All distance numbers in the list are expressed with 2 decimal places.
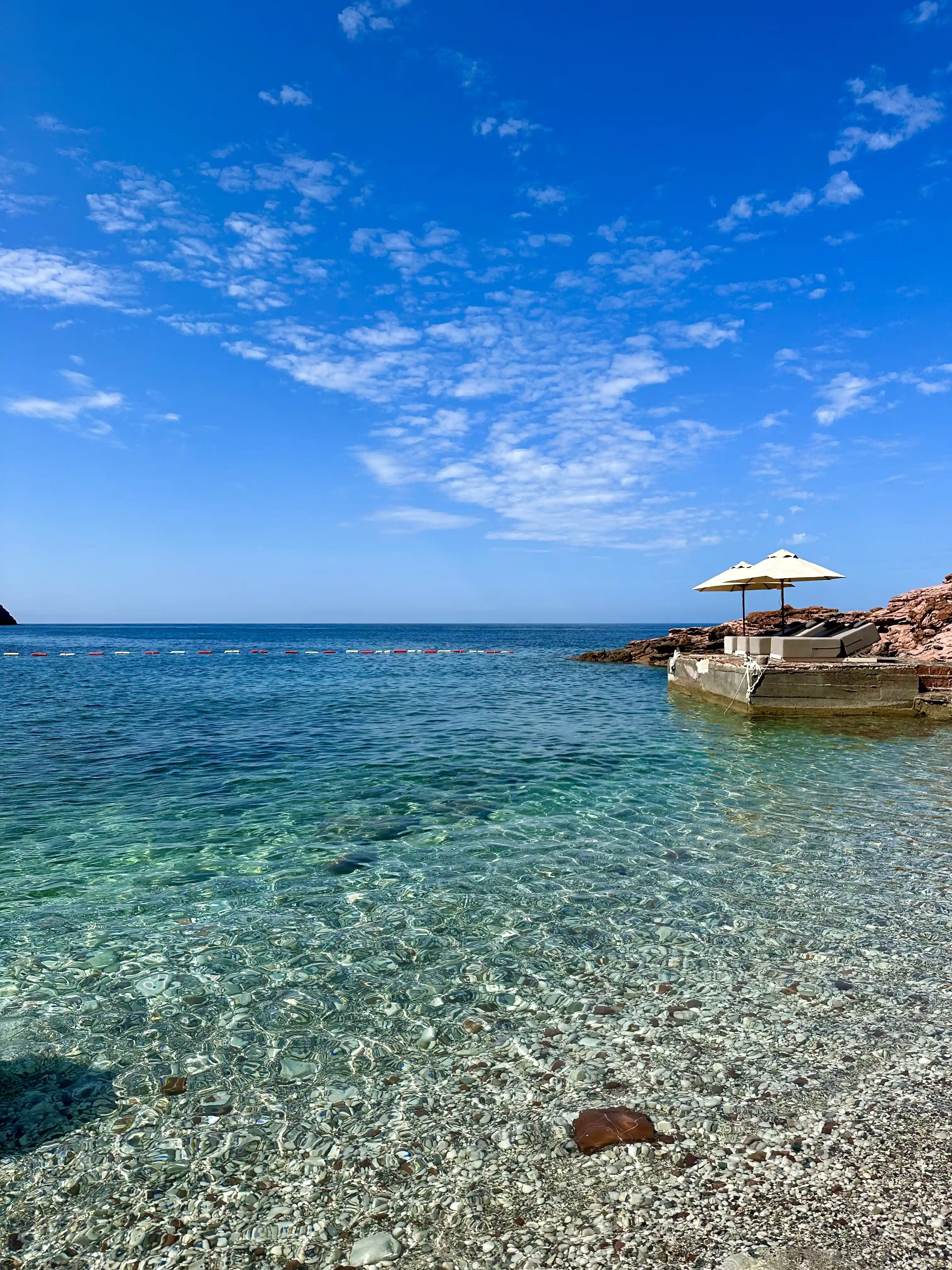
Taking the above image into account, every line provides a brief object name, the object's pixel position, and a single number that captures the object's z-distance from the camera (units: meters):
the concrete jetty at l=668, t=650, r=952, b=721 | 19.73
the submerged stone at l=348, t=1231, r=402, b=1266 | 3.02
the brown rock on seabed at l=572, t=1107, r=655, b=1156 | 3.69
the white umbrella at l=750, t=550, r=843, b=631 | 23.02
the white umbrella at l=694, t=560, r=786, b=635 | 24.94
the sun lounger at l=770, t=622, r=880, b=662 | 21.81
